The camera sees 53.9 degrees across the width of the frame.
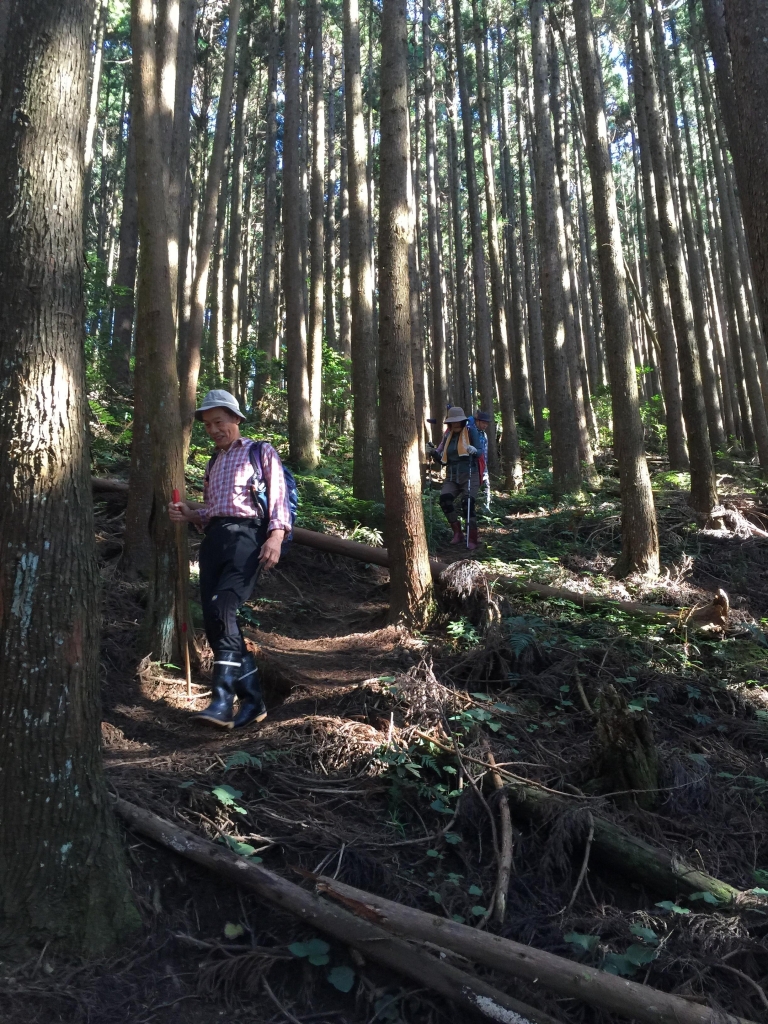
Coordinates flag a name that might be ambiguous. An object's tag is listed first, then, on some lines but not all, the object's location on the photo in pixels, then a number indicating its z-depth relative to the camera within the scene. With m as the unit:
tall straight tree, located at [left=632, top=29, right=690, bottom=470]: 13.73
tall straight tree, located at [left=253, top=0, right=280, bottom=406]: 21.23
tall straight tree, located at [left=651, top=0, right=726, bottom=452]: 14.94
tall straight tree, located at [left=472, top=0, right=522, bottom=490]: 18.11
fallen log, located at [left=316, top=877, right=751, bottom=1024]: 2.44
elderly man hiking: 4.80
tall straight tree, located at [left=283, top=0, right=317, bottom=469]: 14.12
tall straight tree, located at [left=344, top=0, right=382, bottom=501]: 11.55
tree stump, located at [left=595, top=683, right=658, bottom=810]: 3.99
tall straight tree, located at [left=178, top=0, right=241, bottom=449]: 10.59
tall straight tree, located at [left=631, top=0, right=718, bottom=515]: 10.33
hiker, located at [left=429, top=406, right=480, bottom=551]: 10.88
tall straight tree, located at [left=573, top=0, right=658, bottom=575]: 8.20
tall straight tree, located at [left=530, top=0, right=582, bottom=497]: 13.40
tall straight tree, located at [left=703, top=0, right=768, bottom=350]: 4.78
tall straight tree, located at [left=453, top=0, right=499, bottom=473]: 18.69
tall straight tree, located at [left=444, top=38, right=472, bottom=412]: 23.31
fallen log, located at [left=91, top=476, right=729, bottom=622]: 6.61
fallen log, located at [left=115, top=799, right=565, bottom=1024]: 2.55
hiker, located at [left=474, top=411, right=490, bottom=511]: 11.17
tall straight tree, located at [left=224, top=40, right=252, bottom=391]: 21.67
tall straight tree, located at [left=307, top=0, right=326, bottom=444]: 15.96
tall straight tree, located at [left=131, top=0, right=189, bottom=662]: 5.70
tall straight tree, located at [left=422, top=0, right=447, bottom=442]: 21.20
